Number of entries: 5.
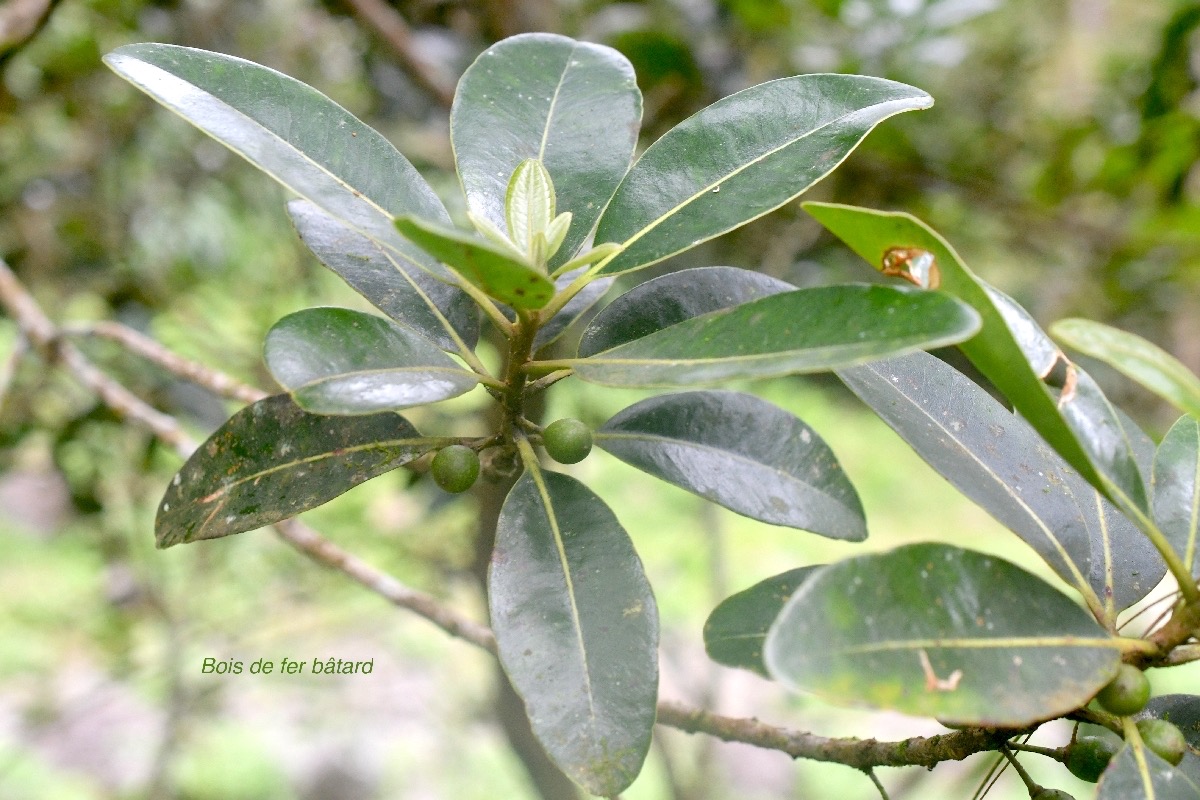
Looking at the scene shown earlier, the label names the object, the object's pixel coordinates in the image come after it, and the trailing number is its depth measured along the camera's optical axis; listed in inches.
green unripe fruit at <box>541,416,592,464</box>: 16.3
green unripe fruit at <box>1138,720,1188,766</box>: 14.8
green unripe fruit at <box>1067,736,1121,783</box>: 15.5
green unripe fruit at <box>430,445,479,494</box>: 16.4
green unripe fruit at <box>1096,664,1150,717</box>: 14.8
